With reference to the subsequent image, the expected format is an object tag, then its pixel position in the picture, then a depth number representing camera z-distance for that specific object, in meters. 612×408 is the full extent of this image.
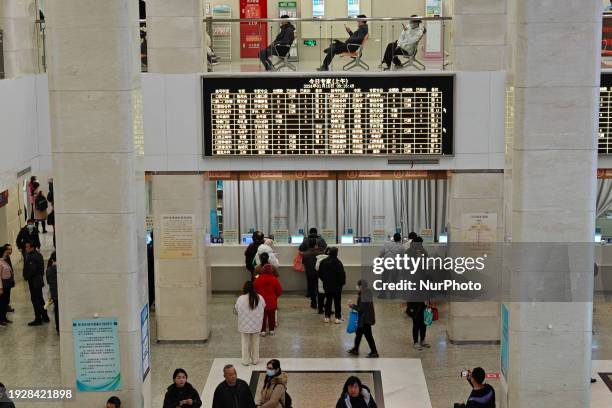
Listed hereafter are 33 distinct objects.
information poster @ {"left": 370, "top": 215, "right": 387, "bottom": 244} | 17.67
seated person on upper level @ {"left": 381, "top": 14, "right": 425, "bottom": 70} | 13.28
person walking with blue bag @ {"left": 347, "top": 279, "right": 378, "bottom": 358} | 13.00
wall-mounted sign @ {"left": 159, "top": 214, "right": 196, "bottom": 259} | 13.51
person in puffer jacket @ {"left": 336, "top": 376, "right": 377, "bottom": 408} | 9.16
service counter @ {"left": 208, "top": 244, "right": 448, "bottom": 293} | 16.97
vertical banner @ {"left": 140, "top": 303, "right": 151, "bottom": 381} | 9.61
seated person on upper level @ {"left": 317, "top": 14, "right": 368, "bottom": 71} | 13.34
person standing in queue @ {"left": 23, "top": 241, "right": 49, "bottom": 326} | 14.73
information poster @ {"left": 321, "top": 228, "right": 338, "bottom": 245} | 17.53
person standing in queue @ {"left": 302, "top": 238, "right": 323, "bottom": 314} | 15.83
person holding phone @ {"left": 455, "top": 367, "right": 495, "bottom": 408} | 9.41
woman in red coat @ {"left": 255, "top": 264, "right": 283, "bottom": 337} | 13.75
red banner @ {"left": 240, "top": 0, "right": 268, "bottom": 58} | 15.00
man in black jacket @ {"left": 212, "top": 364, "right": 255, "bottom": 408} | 9.53
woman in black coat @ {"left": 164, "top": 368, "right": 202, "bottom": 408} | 9.55
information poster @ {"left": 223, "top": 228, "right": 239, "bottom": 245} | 17.33
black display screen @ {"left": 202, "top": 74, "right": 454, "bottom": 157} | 12.80
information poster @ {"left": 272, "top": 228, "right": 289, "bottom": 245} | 17.28
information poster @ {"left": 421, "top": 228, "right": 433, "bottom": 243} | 17.61
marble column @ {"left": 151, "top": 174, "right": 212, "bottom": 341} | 13.41
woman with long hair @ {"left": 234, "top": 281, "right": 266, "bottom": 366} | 12.57
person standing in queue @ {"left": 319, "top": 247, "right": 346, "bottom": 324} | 14.72
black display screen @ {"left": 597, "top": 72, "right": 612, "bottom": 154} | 12.66
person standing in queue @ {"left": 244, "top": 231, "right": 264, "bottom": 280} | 15.96
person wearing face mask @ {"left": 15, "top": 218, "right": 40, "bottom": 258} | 17.86
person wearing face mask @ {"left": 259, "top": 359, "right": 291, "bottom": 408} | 9.81
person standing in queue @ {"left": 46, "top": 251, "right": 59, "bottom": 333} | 14.09
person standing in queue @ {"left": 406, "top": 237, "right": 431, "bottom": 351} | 13.68
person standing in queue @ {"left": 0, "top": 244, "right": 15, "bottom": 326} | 14.78
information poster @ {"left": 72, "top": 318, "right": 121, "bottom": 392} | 9.30
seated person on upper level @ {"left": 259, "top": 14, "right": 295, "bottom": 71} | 13.72
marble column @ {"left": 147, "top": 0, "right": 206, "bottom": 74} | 12.97
